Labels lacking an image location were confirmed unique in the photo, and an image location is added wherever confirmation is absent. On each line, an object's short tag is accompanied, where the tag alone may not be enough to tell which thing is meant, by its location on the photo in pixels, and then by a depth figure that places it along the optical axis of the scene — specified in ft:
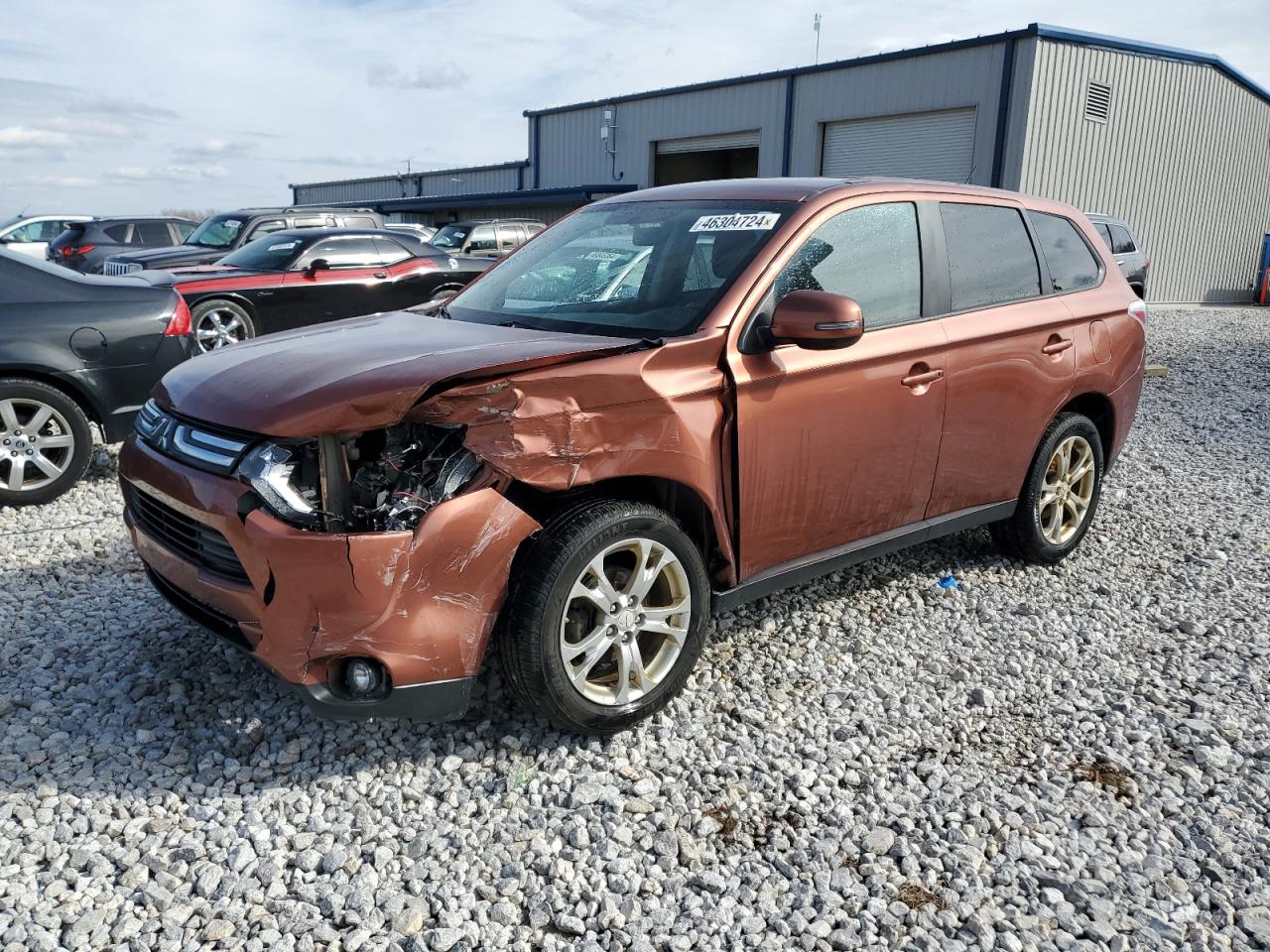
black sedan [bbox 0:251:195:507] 18.37
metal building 61.82
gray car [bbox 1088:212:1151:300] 49.16
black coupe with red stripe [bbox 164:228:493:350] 31.35
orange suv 9.08
